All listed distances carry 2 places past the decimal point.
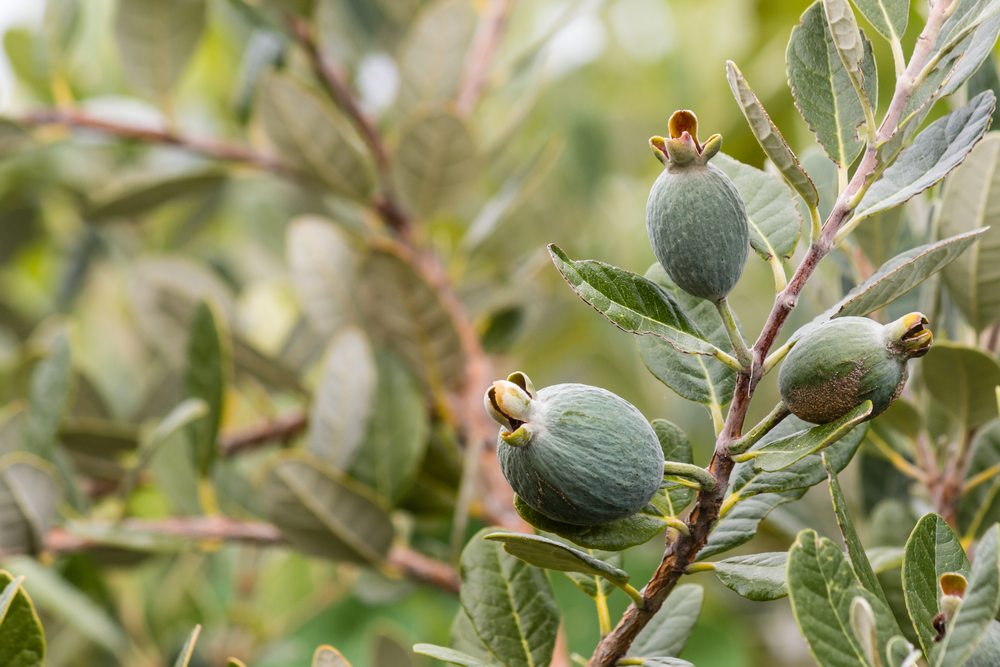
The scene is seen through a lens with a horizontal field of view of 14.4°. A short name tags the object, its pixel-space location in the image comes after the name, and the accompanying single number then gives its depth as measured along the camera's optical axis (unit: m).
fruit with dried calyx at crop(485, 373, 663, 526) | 0.83
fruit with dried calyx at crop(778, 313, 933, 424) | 0.83
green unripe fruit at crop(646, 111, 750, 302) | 0.84
